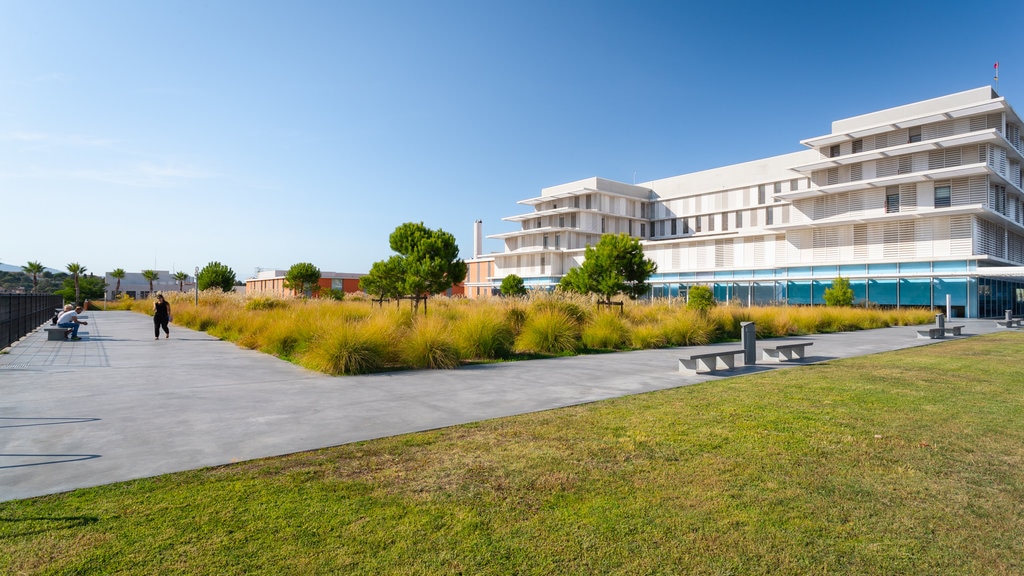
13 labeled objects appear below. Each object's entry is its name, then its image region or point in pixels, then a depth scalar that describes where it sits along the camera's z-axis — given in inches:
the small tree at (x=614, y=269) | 818.8
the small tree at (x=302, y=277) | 1952.5
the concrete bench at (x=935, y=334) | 688.0
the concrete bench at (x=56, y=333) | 592.7
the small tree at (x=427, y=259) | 759.5
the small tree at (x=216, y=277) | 1560.0
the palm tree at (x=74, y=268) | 2438.0
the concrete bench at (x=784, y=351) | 448.8
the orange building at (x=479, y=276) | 2910.9
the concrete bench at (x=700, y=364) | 375.8
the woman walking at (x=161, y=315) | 620.1
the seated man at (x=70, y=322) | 611.2
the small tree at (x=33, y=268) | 2488.9
